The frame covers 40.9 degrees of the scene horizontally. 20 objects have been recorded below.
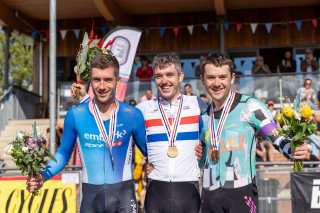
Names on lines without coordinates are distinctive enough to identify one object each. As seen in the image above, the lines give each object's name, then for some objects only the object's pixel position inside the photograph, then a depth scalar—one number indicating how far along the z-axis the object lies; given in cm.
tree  3875
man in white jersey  452
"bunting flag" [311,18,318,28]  1752
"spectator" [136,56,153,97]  1542
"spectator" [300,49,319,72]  1561
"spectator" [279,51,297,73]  1574
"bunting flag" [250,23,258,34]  1784
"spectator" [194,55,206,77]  1596
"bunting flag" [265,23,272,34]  1801
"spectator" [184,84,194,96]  1362
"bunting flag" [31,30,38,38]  1927
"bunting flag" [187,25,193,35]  1806
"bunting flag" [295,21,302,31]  1754
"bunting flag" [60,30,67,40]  1851
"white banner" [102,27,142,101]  1119
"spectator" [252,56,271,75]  1543
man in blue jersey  425
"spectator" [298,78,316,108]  1278
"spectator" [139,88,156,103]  1361
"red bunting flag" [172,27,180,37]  1829
